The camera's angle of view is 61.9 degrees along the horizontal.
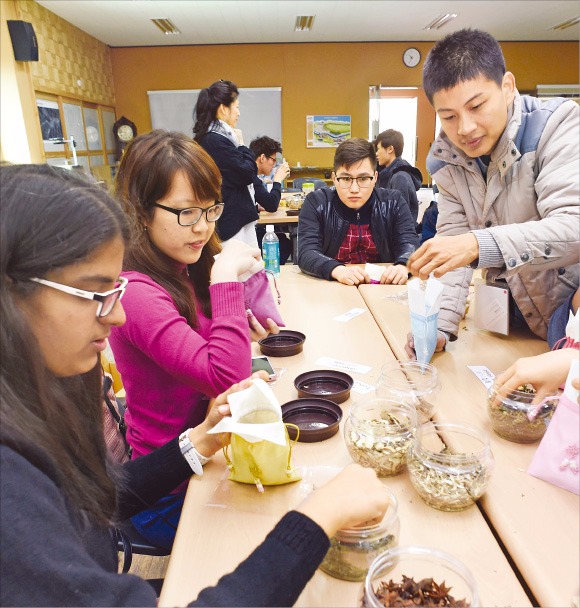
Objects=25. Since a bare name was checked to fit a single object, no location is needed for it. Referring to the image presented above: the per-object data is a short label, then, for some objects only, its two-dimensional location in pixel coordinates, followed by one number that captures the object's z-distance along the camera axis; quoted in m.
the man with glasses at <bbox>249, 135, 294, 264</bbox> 4.41
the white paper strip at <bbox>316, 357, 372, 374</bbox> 1.47
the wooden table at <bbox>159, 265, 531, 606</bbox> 0.73
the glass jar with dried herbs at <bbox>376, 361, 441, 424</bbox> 1.17
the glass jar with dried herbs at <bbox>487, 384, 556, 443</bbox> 1.03
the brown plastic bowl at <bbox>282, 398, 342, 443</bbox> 1.11
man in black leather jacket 2.72
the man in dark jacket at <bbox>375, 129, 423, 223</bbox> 3.98
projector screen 8.48
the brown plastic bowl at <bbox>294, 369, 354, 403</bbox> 1.32
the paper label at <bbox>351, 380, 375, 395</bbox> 1.33
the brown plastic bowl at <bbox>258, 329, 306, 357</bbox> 1.58
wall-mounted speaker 5.18
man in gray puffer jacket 1.30
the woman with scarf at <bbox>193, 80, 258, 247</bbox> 3.45
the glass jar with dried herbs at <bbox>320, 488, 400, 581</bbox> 0.74
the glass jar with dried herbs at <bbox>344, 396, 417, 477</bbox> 0.96
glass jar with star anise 0.66
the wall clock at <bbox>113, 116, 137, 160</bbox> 8.20
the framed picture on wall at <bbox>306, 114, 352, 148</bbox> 8.75
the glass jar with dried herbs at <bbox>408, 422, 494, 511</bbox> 0.87
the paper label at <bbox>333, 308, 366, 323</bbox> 1.95
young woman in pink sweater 1.21
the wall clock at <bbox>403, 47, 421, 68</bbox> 8.51
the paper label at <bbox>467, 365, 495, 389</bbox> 1.36
